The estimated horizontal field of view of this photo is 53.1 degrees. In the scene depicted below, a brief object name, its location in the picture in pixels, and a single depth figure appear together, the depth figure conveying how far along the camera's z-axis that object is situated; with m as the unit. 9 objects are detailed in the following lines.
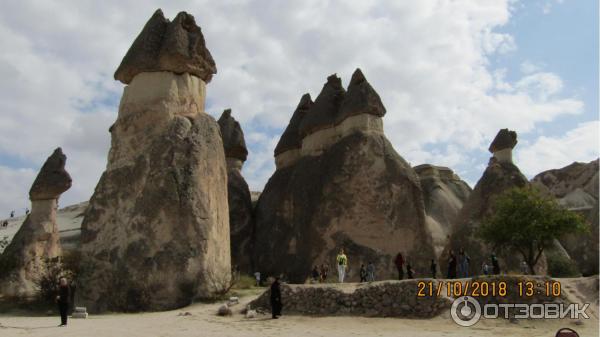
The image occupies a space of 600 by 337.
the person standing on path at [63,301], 9.12
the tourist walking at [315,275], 16.39
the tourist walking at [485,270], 14.40
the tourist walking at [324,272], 16.30
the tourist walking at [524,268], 16.72
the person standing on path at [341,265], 13.04
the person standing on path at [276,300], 10.04
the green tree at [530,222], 14.86
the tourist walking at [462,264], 13.91
